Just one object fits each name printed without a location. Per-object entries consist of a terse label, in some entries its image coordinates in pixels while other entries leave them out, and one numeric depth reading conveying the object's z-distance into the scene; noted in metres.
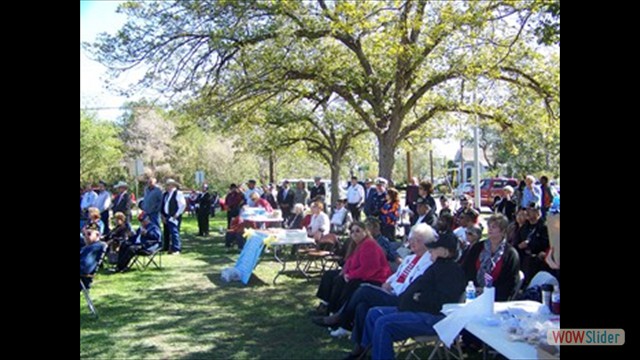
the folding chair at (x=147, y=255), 10.61
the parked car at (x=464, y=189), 31.34
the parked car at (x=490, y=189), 28.86
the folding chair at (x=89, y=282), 7.05
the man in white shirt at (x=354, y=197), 15.53
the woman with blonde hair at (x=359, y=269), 6.27
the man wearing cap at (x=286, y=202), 17.77
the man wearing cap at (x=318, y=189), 18.48
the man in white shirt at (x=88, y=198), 14.79
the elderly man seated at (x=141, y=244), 10.59
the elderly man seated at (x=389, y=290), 5.39
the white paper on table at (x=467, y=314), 3.92
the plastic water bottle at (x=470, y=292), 4.57
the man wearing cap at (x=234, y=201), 15.22
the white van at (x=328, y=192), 31.86
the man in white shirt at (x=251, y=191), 15.42
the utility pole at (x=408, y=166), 32.08
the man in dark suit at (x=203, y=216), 17.07
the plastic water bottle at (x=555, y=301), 3.62
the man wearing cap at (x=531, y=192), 13.26
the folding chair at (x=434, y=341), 4.43
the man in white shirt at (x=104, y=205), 14.04
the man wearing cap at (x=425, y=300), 4.54
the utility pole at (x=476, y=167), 17.70
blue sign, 9.26
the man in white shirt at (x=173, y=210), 12.64
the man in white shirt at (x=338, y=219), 12.08
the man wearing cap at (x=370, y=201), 12.62
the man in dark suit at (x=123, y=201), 13.41
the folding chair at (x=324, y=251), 9.37
